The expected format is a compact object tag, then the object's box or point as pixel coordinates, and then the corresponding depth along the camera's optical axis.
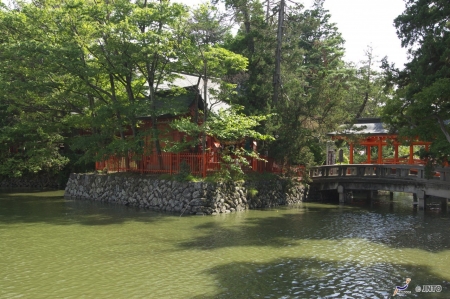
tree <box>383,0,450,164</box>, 13.58
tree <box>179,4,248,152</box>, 18.08
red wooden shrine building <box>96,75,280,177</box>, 19.11
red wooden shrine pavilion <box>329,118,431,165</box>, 22.12
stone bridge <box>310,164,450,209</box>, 19.36
